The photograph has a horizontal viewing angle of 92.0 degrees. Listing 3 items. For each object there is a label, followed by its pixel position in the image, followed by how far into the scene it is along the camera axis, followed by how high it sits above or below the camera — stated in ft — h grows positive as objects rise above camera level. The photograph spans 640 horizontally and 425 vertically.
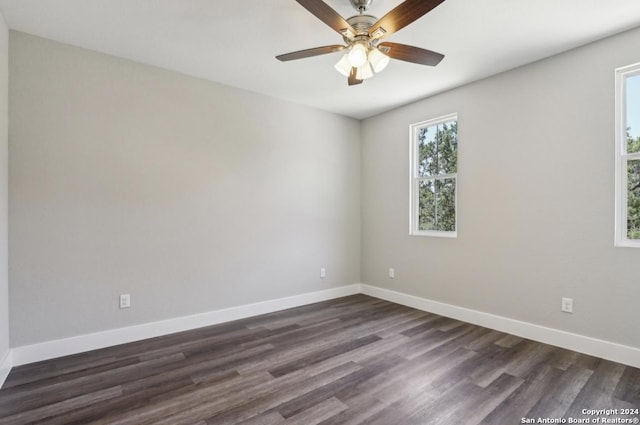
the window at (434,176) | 12.21 +1.30
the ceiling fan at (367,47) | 6.01 +3.55
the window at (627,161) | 8.16 +1.23
